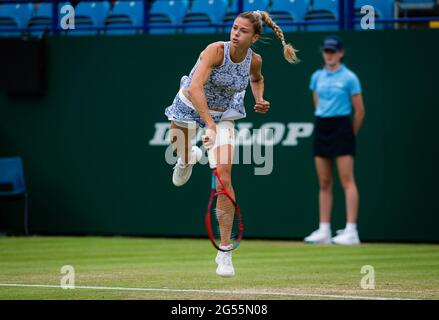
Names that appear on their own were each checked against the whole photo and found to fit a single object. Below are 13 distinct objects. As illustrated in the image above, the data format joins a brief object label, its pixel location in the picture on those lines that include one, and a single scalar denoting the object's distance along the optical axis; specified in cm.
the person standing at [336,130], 1345
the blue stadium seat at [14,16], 1658
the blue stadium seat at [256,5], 1499
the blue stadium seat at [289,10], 1491
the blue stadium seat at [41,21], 1595
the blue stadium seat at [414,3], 1469
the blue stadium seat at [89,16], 1611
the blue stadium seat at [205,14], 1535
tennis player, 892
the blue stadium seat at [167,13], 1573
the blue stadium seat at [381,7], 1459
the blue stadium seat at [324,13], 1471
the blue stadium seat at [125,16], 1588
